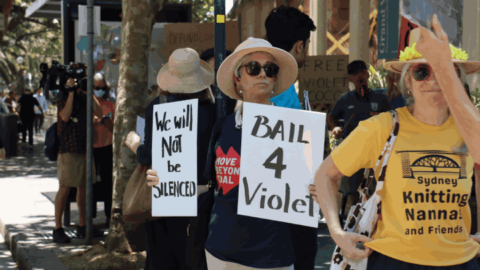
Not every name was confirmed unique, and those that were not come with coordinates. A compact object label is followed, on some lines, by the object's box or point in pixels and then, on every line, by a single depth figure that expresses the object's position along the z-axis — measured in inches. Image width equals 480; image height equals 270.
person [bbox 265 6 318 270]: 133.4
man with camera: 281.6
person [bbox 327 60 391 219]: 288.8
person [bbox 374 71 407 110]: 276.9
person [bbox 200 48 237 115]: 178.7
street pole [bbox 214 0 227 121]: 150.9
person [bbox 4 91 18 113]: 946.7
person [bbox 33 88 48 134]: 1135.3
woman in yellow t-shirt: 95.6
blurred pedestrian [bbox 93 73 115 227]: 305.9
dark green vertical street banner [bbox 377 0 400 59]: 396.5
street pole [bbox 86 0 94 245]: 263.1
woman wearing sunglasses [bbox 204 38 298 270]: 119.3
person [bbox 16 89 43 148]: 843.4
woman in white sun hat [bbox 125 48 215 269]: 152.9
